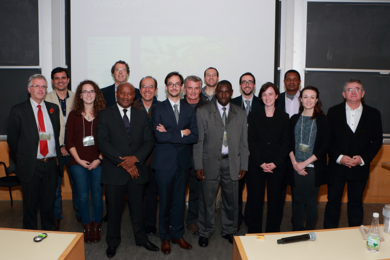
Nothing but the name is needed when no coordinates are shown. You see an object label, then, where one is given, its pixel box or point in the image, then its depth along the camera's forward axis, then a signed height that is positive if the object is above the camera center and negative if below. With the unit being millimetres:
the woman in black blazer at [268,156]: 2982 -459
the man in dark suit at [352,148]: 3010 -375
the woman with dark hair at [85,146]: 3027 -355
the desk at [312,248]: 1688 -852
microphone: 1815 -820
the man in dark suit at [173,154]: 2857 -417
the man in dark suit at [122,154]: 2736 -400
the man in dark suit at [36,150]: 2850 -373
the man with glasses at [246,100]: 3492 +175
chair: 3916 -939
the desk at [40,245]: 1705 -858
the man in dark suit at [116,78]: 3789 +486
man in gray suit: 2980 -437
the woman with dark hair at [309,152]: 2939 -410
